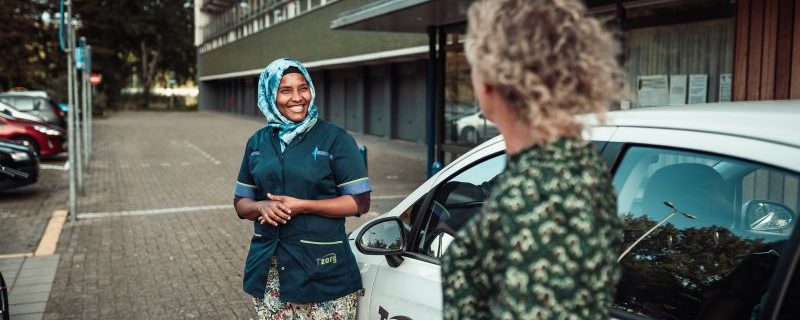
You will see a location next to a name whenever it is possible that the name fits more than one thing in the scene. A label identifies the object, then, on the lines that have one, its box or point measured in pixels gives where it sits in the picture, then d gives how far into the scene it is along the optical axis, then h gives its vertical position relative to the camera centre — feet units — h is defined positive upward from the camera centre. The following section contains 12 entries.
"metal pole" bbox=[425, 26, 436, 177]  36.45 -0.33
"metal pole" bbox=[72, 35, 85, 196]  34.47 -2.70
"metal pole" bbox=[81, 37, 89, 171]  47.00 -1.37
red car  48.65 -2.78
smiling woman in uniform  9.11 -1.31
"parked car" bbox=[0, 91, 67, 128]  64.18 -1.12
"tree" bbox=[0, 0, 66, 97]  115.65 +7.64
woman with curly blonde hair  4.09 -0.46
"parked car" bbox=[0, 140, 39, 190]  35.01 -3.08
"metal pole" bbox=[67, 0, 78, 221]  29.37 -1.70
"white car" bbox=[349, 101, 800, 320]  5.55 -1.06
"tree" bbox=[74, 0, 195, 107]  161.89 +13.46
